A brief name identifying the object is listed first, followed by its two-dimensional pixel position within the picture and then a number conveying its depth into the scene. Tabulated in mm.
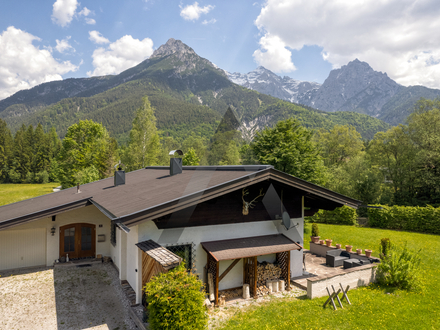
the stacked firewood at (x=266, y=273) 8766
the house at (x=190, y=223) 7418
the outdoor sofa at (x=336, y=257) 11594
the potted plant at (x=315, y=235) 13967
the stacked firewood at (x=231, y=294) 8141
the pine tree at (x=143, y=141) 33625
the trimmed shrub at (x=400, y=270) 9008
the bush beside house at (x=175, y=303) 5555
